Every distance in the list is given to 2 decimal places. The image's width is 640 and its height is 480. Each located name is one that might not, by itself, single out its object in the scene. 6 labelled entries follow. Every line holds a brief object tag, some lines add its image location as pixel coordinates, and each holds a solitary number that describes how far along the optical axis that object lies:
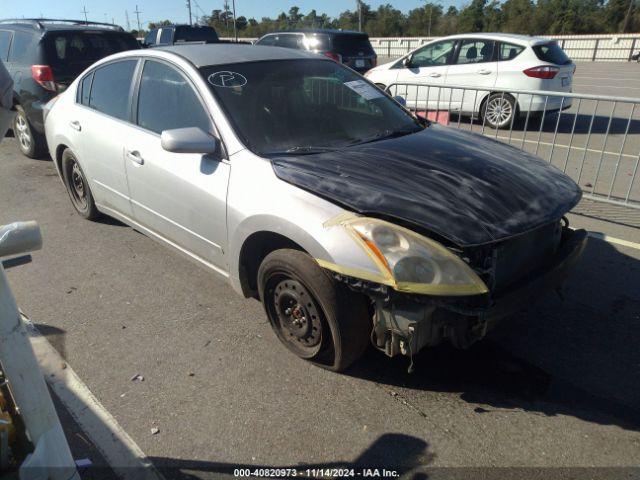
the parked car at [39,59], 7.29
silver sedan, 2.38
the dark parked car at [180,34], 17.08
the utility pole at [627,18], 45.02
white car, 9.33
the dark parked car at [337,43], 12.89
